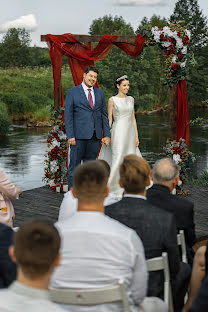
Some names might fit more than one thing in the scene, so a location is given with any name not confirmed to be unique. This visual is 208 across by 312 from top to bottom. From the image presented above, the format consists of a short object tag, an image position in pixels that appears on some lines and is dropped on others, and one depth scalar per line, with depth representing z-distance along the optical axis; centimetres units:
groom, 657
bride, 724
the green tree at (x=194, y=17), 5525
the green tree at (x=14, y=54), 6216
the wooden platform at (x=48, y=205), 611
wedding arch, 731
